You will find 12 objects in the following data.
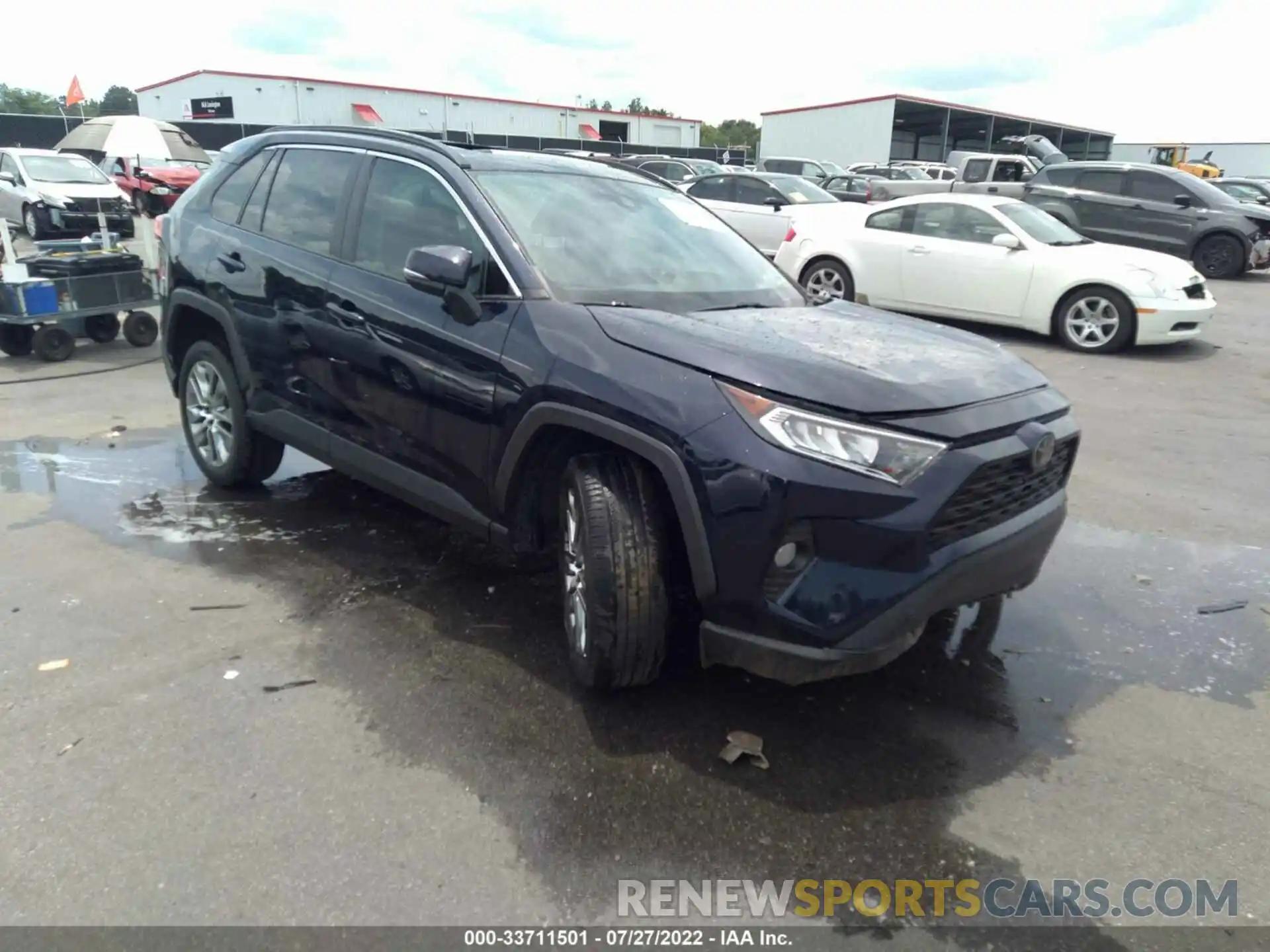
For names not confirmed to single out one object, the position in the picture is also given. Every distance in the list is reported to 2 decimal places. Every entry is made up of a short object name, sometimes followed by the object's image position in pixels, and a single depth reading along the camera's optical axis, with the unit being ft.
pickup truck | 66.08
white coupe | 31.65
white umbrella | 75.82
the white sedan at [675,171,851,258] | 46.14
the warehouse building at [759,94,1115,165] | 159.74
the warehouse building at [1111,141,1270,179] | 165.89
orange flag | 91.61
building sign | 152.66
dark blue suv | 8.82
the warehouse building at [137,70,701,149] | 153.28
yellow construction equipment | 120.81
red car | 67.62
